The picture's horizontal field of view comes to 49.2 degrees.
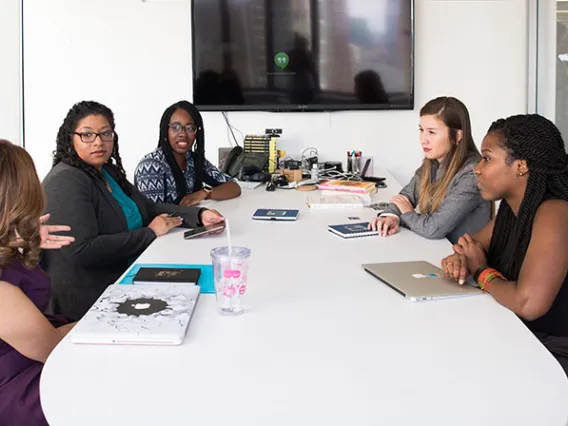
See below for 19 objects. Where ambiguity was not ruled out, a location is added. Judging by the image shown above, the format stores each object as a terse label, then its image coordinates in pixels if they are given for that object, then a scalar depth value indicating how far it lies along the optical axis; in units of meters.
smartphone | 2.12
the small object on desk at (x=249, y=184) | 3.47
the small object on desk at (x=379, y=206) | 2.72
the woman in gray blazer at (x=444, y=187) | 2.21
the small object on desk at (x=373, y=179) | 3.60
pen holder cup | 3.95
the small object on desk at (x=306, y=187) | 3.35
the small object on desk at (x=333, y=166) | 4.12
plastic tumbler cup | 1.37
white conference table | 0.97
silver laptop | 1.50
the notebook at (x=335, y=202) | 2.73
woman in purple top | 1.32
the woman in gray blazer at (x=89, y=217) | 2.14
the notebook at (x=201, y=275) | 1.58
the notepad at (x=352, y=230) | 2.14
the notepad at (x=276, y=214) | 2.45
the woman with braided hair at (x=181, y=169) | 2.96
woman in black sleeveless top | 1.48
